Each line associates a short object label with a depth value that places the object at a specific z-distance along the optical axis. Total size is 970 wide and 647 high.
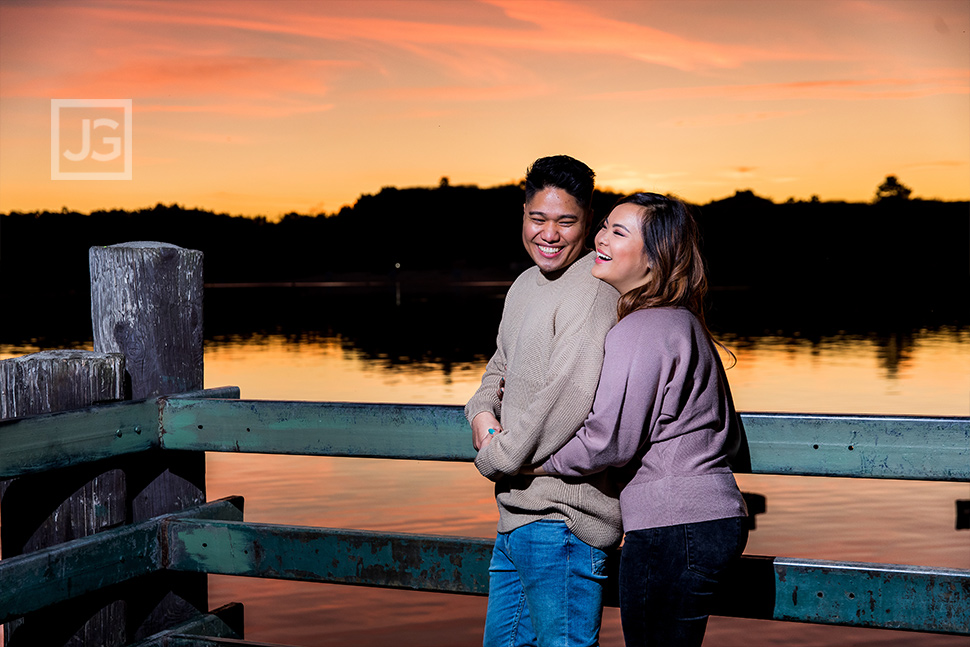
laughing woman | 2.54
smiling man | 2.66
